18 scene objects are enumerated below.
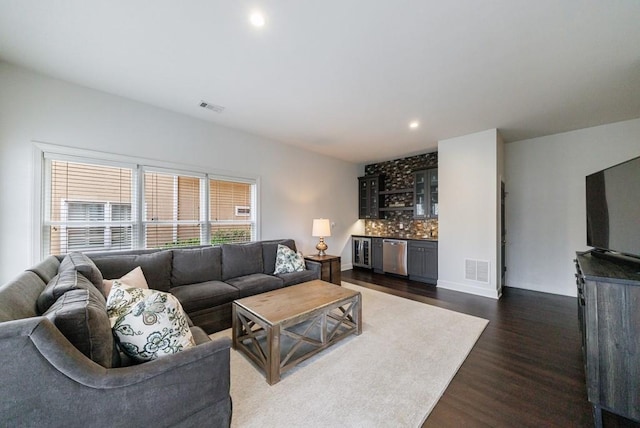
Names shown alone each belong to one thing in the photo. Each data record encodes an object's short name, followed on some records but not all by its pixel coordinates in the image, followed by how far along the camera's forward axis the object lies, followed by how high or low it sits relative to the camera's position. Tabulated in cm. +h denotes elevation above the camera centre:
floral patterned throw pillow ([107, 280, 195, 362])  123 -58
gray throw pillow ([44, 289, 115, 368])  96 -45
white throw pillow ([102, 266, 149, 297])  220 -58
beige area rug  158 -133
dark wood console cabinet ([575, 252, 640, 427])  143 -80
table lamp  451 -25
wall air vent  397 -93
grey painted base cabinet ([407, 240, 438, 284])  470 -91
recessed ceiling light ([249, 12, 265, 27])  170 +146
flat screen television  174 +6
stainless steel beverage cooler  584 -89
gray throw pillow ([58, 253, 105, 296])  163 -36
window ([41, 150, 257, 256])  259 +15
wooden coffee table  193 -99
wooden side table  405 -89
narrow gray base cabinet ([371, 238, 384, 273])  560 -89
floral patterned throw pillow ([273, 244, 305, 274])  367 -69
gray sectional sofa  84 -65
